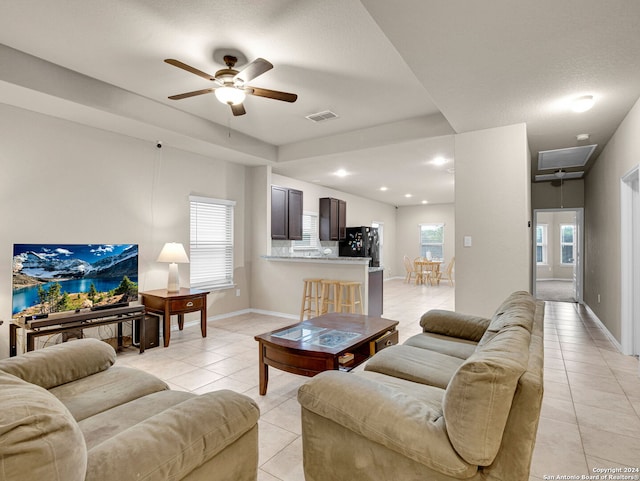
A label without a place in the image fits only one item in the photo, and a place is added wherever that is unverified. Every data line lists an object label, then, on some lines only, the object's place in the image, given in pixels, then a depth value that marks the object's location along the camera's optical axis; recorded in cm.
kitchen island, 503
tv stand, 310
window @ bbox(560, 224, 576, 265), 1076
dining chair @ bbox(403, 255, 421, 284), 1023
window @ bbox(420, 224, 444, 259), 1157
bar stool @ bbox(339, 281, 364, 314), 483
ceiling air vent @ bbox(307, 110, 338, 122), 416
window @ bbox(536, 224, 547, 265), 1103
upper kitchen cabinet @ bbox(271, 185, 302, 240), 612
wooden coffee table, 236
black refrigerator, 854
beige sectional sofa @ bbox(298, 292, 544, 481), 115
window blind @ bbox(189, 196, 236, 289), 515
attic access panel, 491
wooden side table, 403
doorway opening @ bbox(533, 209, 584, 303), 1077
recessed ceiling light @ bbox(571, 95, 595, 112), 307
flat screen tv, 334
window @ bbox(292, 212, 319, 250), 762
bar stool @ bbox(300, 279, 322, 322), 517
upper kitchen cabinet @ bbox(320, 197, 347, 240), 794
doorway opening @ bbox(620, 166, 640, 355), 359
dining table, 1005
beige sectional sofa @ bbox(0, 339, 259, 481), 79
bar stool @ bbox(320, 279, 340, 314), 486
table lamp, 425
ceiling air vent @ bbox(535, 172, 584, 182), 652
